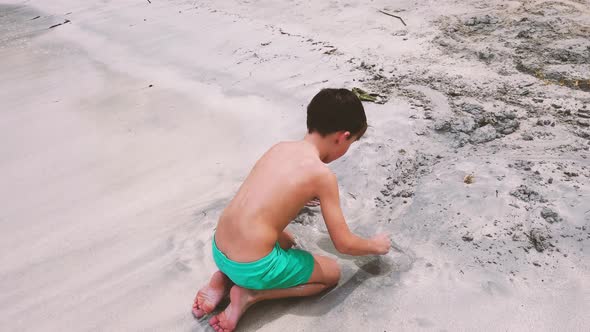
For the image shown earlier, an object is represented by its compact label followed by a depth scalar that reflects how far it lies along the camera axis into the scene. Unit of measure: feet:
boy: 5.21
